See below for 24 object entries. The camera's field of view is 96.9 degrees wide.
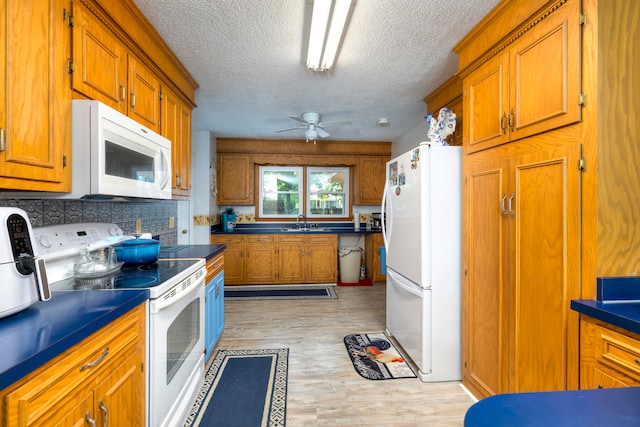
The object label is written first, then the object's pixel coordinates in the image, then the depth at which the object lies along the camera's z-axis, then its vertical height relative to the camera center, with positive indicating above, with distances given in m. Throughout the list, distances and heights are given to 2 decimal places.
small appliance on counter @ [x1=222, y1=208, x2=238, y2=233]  4.66 -0.15
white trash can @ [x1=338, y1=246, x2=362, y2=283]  4.66 -0.81
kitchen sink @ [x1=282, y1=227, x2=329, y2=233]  4.60 -0.26
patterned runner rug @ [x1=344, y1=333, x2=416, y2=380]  2.12 -1.18
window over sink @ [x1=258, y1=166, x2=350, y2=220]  5.03 +0.39
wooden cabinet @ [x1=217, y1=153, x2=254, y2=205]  4.67 +0.58
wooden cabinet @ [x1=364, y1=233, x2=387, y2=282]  4.65 -0.72
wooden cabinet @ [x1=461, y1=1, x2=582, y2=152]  1.21 +0.67
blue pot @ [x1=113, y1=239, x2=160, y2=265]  1.64 -0.23
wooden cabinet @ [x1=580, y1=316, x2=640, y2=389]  0.96 -0.51
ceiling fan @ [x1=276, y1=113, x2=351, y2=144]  3.33 +1.09
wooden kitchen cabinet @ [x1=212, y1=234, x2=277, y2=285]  4.38 -0.70
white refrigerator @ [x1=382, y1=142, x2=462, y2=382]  1.99 -0.31
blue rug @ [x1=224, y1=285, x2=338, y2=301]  3.94 -1.15
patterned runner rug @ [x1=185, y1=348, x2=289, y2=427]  1.67 -1.21
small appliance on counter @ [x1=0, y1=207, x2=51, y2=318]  0.86 -0.17
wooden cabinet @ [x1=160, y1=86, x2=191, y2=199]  2.19 +0.65
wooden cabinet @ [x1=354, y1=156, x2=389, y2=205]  4.93 +0.61
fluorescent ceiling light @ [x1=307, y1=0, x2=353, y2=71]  1.54 +1.13
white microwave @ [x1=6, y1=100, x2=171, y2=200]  1.27 +0.28
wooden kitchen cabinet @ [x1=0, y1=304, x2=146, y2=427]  0.69 -0.52
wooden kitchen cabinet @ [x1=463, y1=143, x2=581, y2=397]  1.23 -0.28
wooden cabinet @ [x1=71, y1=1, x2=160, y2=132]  1.30 +0.77
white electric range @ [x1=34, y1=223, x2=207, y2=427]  1.30 -0.44
